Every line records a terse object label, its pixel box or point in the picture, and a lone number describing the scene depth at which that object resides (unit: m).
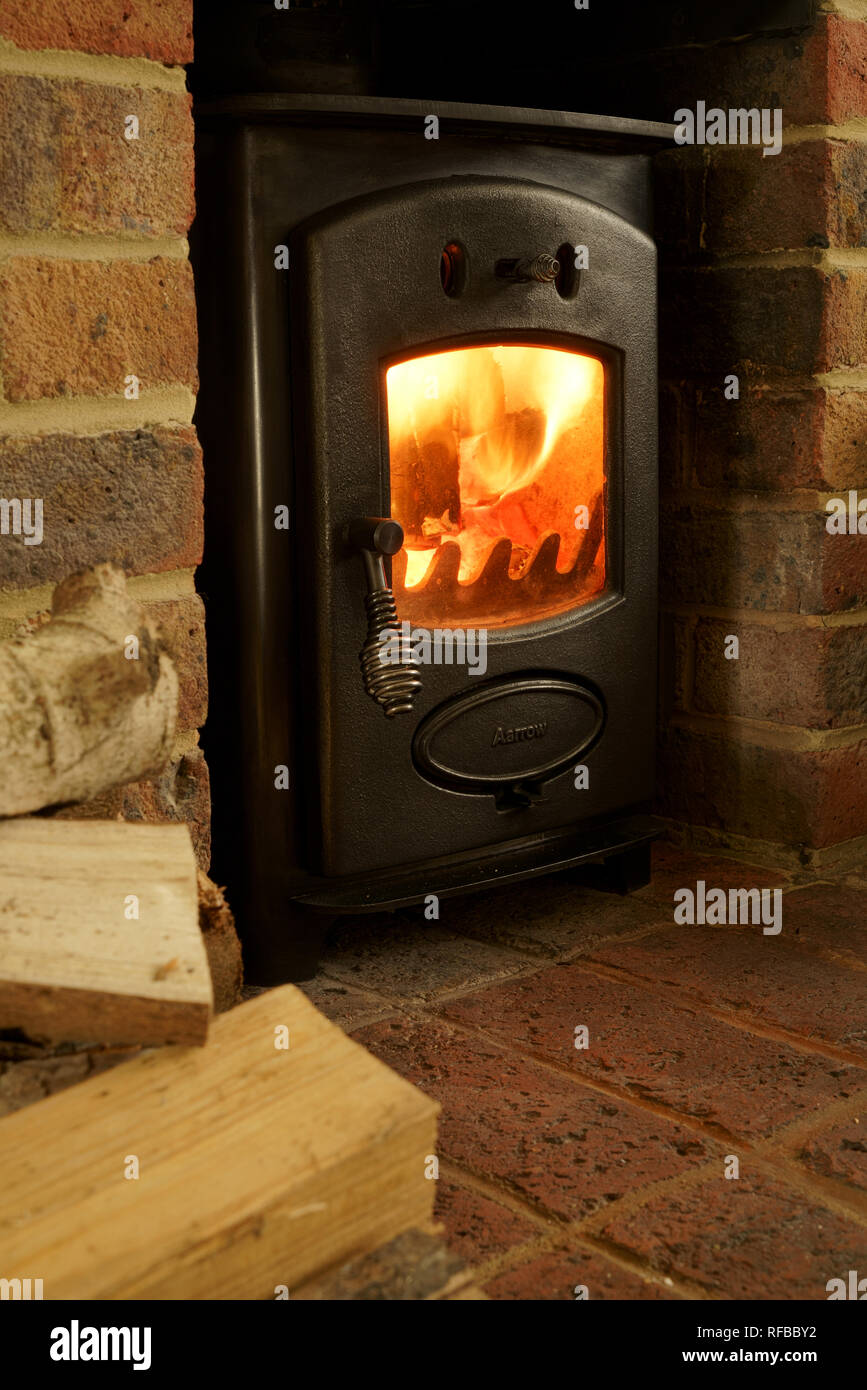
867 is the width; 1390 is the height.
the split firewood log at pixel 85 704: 1.08
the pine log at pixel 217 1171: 0.82
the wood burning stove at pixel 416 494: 1.63
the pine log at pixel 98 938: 0.93
